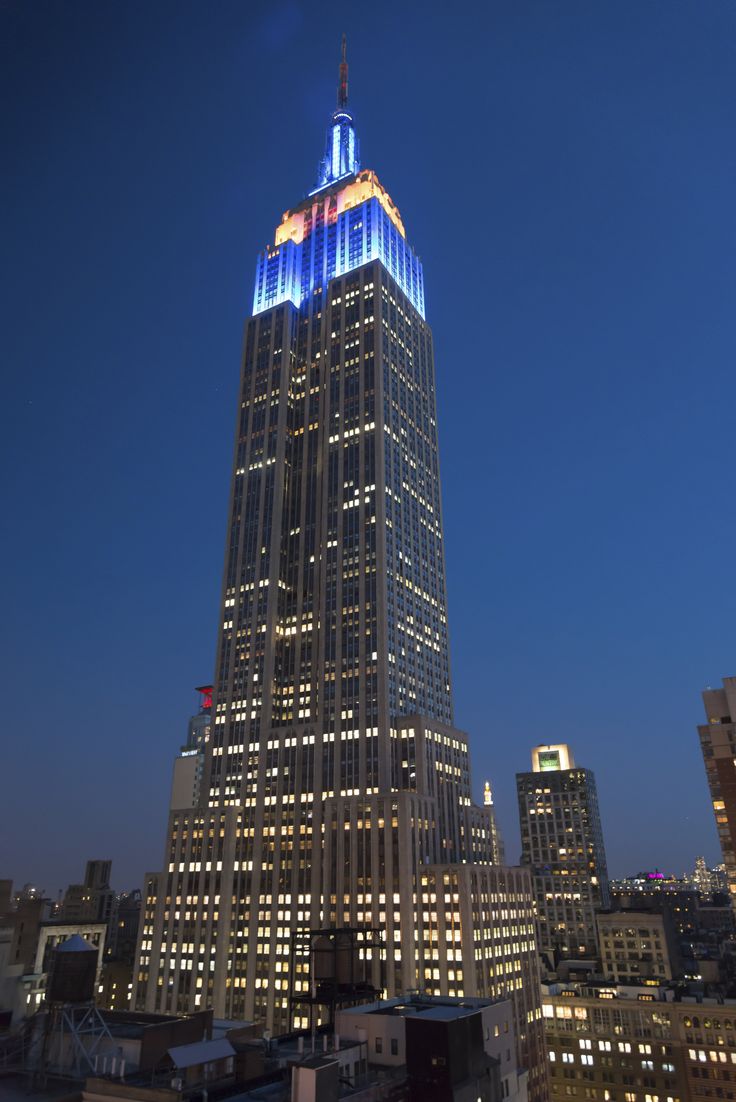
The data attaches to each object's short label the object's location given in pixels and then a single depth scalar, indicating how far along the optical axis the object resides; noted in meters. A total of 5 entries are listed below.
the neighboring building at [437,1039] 59.72
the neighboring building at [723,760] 161.00
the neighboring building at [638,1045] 143.00
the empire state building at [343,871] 156.38
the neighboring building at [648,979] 171.60
